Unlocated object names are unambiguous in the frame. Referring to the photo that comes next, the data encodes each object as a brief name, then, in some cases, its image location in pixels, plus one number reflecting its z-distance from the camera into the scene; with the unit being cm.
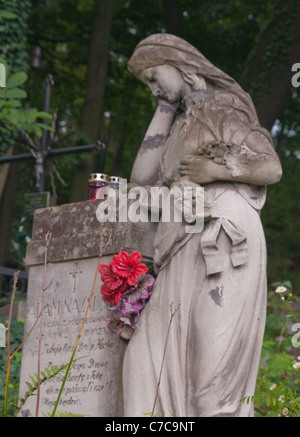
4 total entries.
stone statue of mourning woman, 511
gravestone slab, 559
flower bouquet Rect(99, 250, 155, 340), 529
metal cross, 1228
